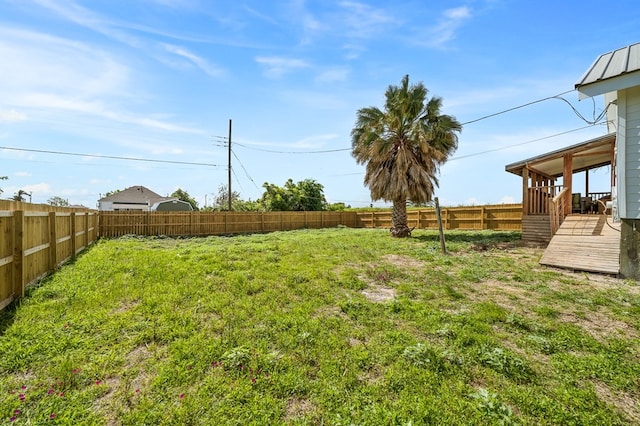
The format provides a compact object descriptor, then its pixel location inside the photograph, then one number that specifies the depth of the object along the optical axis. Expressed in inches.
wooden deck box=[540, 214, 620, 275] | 241.8
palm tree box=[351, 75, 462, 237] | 498.3
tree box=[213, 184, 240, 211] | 1321.4
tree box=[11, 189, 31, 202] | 1142.7
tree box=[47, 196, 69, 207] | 1493.6
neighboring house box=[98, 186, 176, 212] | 1129.4
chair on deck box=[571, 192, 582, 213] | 418.3
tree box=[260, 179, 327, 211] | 909.2
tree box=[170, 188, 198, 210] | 1551.8
